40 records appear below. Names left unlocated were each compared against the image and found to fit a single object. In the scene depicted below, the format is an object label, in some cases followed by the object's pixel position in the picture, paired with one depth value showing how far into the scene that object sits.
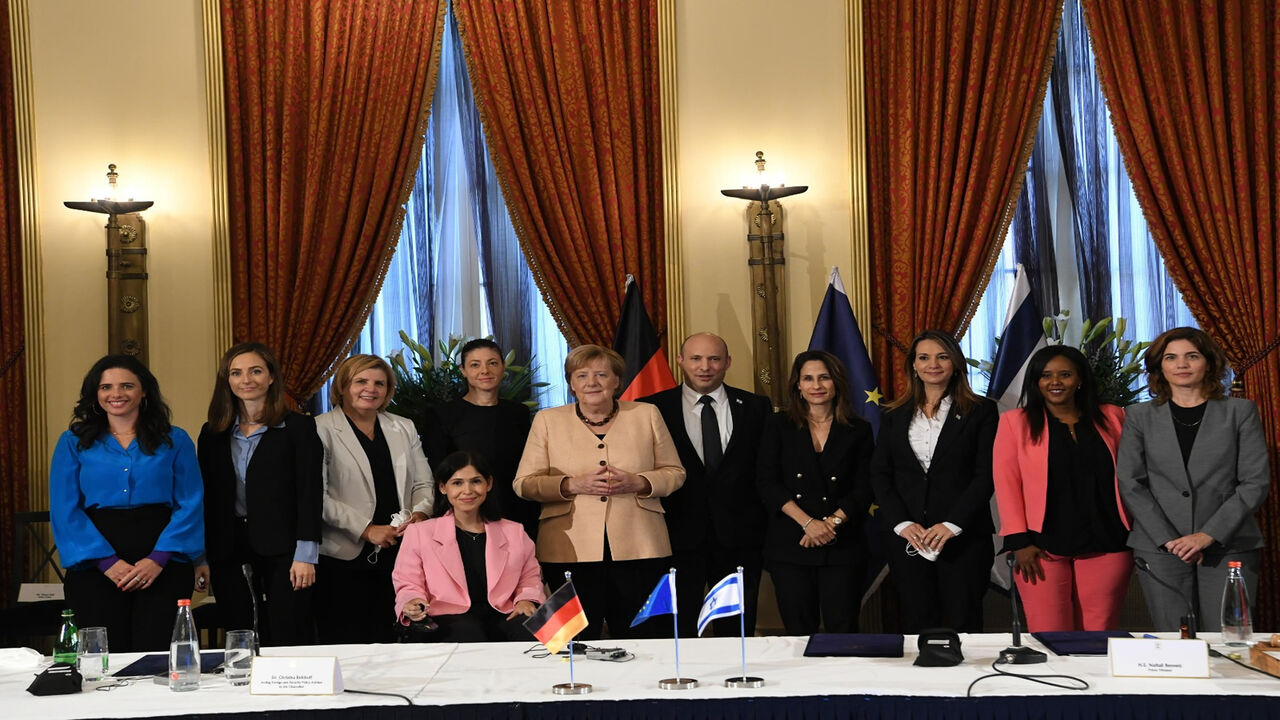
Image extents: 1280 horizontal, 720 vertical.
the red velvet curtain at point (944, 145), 6.32
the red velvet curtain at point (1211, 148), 6.18
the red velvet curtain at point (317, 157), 6.29
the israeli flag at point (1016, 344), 5.90
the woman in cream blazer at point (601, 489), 4.51
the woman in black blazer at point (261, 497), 4.39
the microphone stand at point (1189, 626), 3.06
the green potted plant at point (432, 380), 6.00
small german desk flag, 2.91
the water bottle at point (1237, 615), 3.14
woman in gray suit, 4.23
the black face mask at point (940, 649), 2.96
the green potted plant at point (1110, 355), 5.92
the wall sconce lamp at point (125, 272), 6.09
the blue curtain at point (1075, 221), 6.48
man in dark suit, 4.84
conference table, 2.66
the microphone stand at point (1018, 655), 3.00
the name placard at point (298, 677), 2.84
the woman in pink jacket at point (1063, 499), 4.40
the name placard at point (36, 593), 5.48
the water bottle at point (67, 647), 3.16
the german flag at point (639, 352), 5.95
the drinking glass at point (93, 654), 3.07
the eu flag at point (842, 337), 5.97
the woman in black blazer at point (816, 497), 4.57
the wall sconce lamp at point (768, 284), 6.21
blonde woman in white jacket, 4.61
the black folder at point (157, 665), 3.10
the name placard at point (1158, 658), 2.78
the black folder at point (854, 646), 3.09
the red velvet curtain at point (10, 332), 6.14
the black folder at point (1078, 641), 3.10
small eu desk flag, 3.11
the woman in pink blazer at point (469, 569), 3.95
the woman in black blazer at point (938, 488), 4.46
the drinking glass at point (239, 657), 3.00
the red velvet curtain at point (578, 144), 6.37
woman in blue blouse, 4.14
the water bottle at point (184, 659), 2.92
